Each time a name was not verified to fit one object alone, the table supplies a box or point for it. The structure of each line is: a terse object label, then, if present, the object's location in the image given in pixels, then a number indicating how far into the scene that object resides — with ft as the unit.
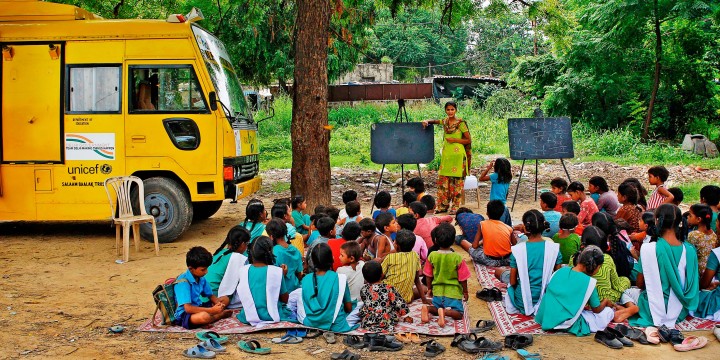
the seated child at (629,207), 24.17
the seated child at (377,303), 18.24
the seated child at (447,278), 19.01
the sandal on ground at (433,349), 16.65
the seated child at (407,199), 26.40
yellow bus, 29.58
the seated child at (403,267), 19.67
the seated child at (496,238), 23.77
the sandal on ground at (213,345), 17.10
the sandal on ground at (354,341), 17.25
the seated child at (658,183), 25.40
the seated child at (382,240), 21.93
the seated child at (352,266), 19.36
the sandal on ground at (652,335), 17.19
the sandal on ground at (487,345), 16.79
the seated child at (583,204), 24.80
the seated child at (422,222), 24.00
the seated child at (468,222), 26.25
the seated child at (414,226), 21.76
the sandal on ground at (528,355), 16.18
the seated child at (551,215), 24.21
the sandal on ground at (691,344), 16.71
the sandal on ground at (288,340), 17.76
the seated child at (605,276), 18.58
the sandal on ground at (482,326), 18.37
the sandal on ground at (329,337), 17.57
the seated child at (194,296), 18.37
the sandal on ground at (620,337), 17.11
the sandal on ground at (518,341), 17.07
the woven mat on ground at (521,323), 18.20
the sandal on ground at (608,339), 16.96
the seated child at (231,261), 19.44
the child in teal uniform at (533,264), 19.19
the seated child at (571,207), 22.98
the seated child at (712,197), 22.21
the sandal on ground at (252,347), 16.94
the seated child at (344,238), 21.08
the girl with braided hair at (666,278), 18.22
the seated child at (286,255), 20.08
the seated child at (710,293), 18.65
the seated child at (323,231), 21.58
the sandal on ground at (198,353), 16.67
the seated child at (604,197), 26.27
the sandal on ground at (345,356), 16.37
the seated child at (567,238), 20.76
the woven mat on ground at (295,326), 18.17
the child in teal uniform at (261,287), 18.66
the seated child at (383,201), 24.83
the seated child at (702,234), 19.42
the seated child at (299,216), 25.96
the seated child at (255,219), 22.34
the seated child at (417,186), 28.71
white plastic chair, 27.22
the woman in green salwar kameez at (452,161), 34.65
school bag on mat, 18.62
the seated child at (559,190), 26.68
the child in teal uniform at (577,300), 17.63
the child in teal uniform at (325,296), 18.16
